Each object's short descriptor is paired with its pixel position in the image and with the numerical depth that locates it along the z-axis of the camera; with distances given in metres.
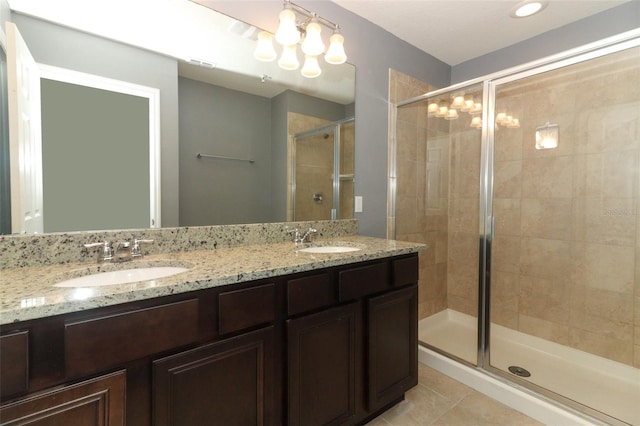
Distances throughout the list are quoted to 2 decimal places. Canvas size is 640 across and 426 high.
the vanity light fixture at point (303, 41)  1.61
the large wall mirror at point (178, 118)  1.19
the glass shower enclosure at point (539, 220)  1.86
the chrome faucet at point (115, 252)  1.19
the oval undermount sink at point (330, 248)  1.74
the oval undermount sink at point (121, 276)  1.03
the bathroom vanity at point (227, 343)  0.73
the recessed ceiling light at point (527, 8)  1.90
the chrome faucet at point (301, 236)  1.77
